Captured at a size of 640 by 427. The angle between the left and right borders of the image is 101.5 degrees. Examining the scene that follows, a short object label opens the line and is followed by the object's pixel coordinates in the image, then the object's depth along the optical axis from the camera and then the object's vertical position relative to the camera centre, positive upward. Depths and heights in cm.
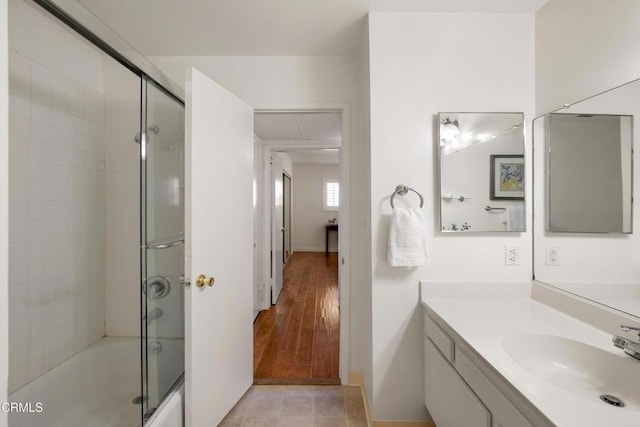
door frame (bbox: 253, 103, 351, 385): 188 +5
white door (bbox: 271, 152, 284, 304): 332 -19
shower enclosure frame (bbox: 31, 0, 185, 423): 120 +62
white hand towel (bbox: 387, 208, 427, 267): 136 -14
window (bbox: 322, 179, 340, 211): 704 +48
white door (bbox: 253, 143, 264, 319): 302 -19
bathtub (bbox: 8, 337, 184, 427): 129 -96
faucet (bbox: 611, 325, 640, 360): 80 -41
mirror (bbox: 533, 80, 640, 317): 100 +3
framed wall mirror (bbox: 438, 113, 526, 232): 143 +22
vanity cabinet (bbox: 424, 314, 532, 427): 81 -67
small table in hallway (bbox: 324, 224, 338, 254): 684 -49
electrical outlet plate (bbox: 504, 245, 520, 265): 145 -24
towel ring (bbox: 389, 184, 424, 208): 141 +12
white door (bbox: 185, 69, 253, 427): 130 -20
